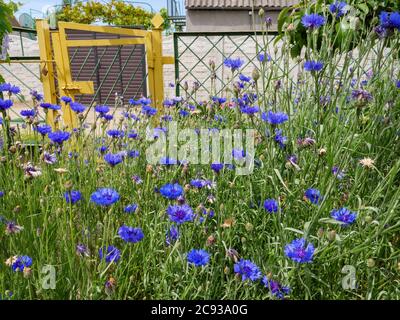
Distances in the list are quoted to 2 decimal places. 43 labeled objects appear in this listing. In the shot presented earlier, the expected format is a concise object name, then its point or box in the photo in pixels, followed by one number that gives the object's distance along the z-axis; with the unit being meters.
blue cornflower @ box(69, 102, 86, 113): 1.83
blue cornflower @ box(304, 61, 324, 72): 1.41
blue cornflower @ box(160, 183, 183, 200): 1.15
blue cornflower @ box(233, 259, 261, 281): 1.01
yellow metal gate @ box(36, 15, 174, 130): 3.74
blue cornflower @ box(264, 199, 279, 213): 1.25
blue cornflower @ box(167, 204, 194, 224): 1.07
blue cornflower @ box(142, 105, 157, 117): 2.07
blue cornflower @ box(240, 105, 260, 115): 1.59
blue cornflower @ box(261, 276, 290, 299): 0.98
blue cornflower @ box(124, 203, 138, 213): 1.32
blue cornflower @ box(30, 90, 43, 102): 1.97
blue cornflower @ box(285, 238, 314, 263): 0.97
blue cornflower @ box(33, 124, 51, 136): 1.58
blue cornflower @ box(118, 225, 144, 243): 1.06
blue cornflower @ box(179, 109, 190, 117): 2.18
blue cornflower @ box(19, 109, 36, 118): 1.75
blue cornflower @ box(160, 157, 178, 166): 1.47
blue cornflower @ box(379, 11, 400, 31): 1.40
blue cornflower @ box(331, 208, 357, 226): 1.08
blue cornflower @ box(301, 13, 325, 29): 1.47
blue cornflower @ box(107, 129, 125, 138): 1.79
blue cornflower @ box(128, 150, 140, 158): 1.70
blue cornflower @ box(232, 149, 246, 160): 1.44
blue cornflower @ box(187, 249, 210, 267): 1.02
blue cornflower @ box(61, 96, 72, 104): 1.93
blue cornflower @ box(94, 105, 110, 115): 1.89
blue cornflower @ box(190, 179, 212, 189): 1.37
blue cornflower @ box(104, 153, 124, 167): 1.37
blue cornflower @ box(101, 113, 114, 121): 1.91
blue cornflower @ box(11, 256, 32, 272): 1.05
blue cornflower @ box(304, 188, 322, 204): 1.24
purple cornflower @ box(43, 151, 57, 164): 1.42
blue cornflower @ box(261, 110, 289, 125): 1.31
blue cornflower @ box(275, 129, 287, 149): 1.42
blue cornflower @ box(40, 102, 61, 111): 1.79
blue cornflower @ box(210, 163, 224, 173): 1.35
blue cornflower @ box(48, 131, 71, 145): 1.45
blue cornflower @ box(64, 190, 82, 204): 1.24
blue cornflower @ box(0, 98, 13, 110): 1.60
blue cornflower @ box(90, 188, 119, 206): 1.10
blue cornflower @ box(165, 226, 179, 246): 1.21
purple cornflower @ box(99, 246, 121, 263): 1.11
